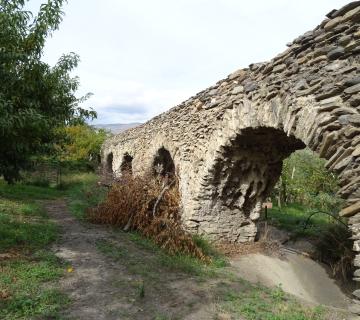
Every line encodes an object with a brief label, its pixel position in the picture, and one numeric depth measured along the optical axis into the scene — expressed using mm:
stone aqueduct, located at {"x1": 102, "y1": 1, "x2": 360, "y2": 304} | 3984
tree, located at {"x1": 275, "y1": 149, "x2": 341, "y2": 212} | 16109
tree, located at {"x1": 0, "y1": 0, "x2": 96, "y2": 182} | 4629
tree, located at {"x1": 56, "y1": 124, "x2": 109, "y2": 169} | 23484
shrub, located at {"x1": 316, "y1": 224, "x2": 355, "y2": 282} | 7480
